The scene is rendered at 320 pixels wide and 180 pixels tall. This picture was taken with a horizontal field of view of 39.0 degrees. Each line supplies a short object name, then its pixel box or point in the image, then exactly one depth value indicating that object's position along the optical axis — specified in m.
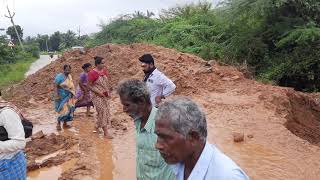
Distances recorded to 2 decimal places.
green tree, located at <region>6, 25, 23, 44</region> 67.50
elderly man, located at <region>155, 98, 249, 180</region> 1.94
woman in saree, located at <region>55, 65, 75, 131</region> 9.41
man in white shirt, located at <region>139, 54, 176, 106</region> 6.20
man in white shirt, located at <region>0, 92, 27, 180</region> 3.32
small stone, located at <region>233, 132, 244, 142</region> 8.17
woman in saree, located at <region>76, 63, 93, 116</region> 9.96
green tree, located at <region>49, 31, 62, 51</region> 79.31
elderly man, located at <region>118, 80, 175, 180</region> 3.08
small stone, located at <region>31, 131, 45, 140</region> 9.02
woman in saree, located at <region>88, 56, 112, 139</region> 8.40
